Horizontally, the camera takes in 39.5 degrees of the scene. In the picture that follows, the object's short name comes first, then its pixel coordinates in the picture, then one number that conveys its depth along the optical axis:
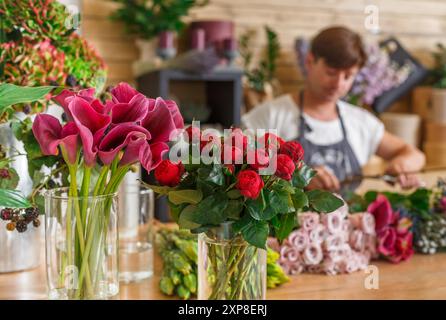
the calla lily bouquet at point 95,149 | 0.78
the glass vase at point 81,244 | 0.85
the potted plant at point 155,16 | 3.07
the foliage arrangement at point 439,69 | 3.73
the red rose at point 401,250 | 1.25
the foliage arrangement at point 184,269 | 1.04
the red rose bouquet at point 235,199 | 0.81
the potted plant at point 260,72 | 3.28
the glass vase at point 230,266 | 0.86
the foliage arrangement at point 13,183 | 0.75
